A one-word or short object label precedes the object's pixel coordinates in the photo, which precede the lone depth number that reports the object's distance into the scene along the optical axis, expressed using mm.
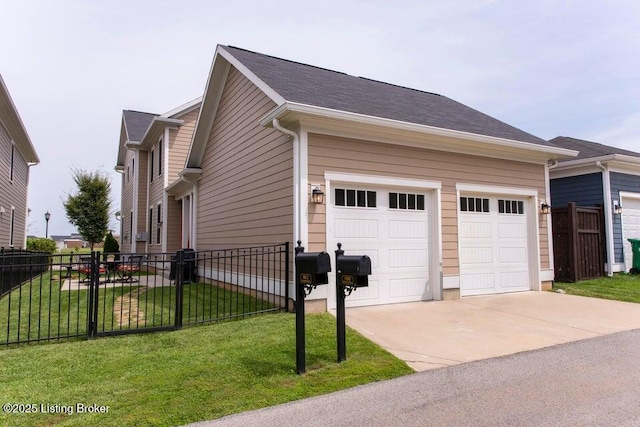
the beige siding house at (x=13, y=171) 13938
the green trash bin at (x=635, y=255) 11969
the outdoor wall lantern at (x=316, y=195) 6500
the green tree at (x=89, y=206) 22469
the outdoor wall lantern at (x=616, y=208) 11906
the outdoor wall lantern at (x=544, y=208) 9391
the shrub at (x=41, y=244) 19656
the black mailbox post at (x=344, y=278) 4203
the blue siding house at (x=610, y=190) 11766
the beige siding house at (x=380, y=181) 6719
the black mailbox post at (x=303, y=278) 4047
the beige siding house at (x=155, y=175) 14570
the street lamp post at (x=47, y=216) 26000
